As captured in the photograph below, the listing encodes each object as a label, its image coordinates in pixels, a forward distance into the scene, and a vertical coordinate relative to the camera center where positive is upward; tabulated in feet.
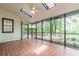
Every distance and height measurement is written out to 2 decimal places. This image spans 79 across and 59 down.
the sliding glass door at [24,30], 17.01 -0.26
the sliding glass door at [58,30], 11.18 -0.21
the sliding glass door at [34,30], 19.53 -0.30
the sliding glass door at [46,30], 14.25 -0.25
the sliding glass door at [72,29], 9.45 +0.01
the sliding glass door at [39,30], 17.04 -0.28
